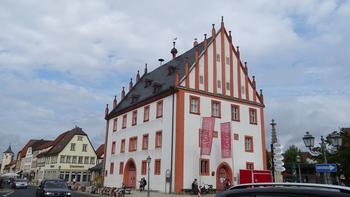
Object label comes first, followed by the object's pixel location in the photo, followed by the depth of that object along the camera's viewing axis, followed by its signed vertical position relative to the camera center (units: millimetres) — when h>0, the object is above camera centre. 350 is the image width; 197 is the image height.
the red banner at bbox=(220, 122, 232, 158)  35875 +4269
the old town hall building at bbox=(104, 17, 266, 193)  34812 +6666
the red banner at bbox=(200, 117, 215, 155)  34062 +4576
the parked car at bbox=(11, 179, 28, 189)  49019 -340
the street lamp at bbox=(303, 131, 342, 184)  16052 +1995
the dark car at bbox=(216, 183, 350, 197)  3609 -64
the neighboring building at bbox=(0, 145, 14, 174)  148875 +9693
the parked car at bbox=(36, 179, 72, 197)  21172 -445
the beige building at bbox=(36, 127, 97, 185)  76438 +5072
